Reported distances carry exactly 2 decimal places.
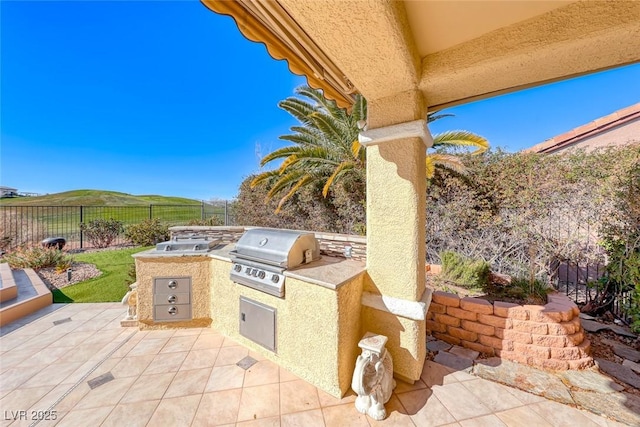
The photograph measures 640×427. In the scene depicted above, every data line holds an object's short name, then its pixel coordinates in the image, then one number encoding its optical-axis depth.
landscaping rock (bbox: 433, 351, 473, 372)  2.94
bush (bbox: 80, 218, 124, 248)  10.34
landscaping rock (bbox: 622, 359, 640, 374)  2.79
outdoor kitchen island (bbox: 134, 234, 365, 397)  2.50
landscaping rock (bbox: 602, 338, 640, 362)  3.02
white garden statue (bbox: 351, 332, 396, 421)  2.28
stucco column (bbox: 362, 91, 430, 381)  2.51
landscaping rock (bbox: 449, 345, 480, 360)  3.14
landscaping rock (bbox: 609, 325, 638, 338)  3.45
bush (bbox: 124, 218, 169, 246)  10.38
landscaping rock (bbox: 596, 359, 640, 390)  2.60
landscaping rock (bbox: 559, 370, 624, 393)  2.53
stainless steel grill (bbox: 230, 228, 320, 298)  2.88
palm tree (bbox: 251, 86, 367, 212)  7.12
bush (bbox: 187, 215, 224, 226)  10.45
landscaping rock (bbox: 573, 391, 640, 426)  2.19
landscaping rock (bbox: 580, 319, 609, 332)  3.62
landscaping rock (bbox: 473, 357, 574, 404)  2.50
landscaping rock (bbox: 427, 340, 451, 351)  3.35
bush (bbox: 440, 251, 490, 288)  4.06
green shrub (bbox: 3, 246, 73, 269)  6.62
